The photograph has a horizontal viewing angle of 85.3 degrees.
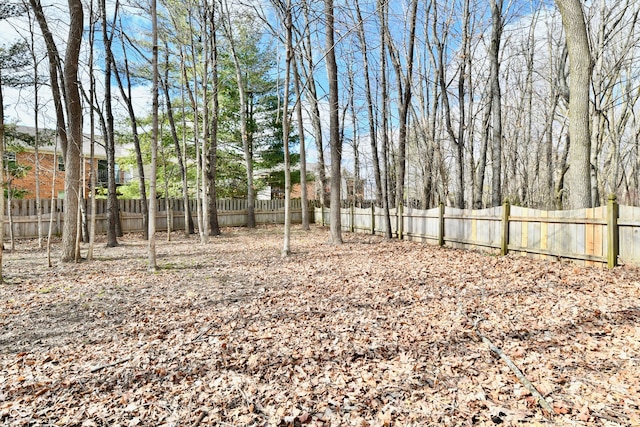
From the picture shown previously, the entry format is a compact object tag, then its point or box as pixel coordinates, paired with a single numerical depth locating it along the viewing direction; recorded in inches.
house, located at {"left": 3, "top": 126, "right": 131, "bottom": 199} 466.9
